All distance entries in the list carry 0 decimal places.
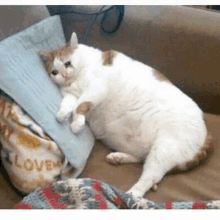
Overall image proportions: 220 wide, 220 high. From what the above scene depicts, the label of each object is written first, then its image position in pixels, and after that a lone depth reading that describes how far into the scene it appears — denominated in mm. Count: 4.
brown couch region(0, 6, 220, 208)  1296
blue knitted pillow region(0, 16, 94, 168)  928
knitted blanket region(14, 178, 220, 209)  835
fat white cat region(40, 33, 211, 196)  1047
